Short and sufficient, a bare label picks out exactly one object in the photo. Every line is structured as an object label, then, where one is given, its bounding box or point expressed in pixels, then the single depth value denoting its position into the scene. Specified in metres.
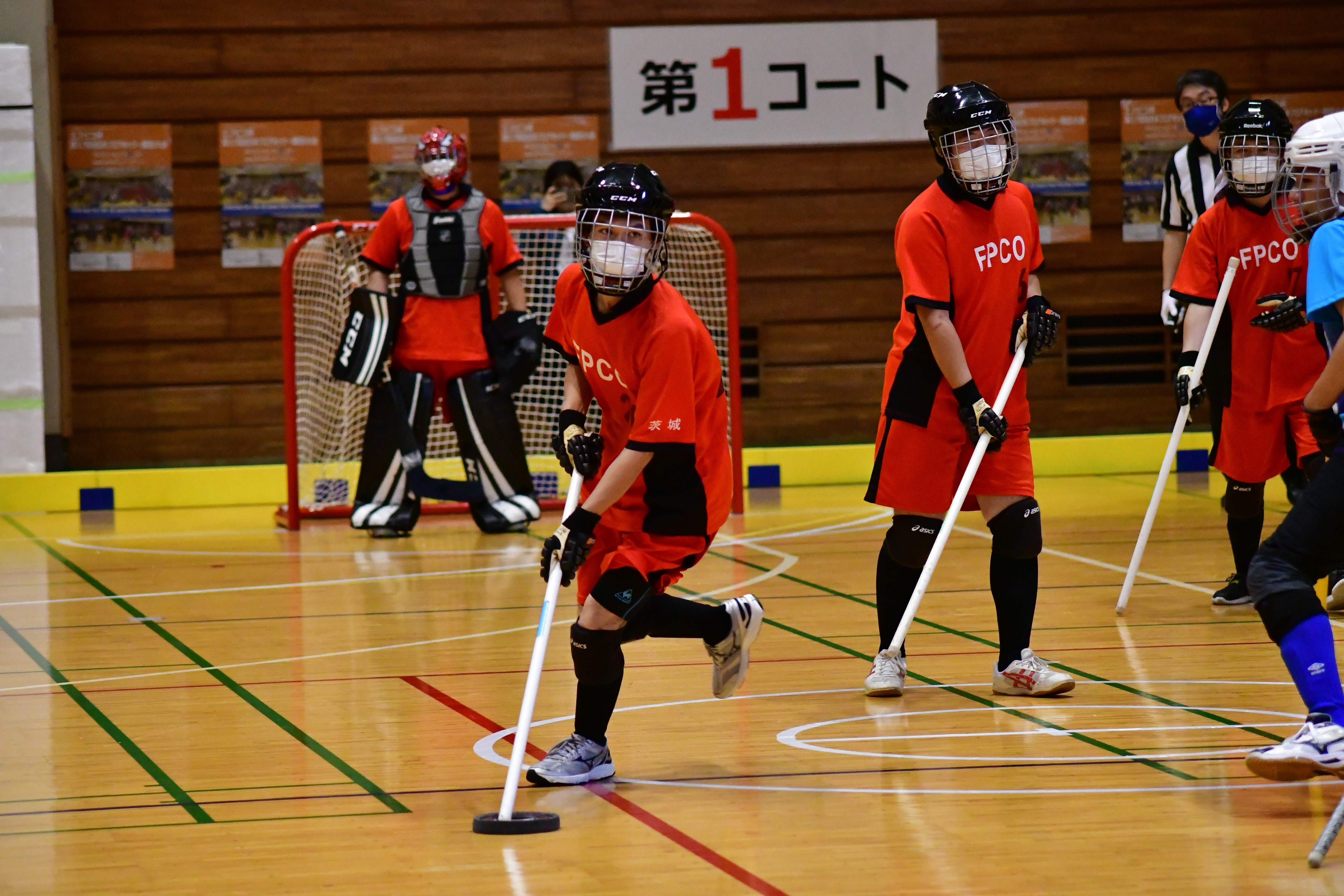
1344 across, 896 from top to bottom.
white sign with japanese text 21.34
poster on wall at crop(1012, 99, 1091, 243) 22.03
